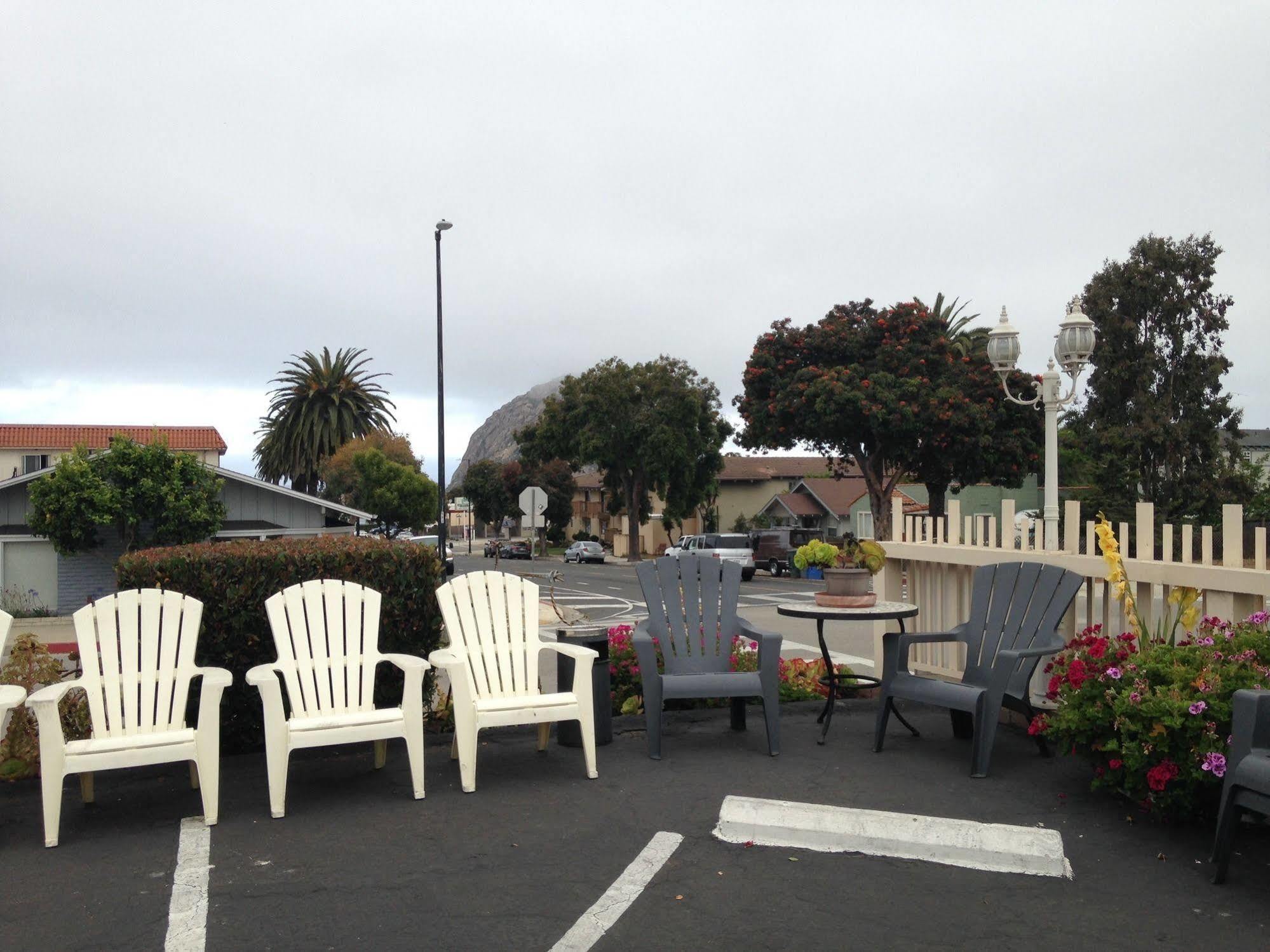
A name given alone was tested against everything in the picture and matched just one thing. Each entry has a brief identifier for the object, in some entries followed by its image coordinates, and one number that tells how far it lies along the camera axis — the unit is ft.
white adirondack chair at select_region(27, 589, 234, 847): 15.11
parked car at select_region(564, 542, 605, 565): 173.37
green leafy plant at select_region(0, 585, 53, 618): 72.59
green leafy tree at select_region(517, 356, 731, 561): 153.58
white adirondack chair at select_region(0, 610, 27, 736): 15.44
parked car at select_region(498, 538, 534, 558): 193.47
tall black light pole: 86.02
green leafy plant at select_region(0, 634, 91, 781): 18.25
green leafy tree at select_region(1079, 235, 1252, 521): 113.50
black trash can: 20.88
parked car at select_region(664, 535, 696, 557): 126.64
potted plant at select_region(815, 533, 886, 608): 22.57
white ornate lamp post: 37.14
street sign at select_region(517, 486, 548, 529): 106.73
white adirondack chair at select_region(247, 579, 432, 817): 16.30
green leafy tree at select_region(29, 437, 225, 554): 68.08
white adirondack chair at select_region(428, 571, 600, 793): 17.75
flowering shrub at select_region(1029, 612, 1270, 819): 14.06
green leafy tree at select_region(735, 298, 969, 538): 110.01
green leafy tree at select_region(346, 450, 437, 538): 144.97
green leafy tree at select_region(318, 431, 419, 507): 159.43
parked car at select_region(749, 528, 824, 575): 122.01
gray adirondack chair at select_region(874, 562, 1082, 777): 17.97
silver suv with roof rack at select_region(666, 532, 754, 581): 114.83
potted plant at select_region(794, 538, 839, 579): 22.84
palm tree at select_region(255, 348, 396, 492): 182.70
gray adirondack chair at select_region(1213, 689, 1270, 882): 12.75
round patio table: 21.80
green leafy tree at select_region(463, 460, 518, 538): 262.06
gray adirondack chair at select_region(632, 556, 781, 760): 21.65
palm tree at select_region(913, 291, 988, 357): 122.52
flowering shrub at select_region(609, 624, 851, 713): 23.49
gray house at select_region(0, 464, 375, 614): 74.13
